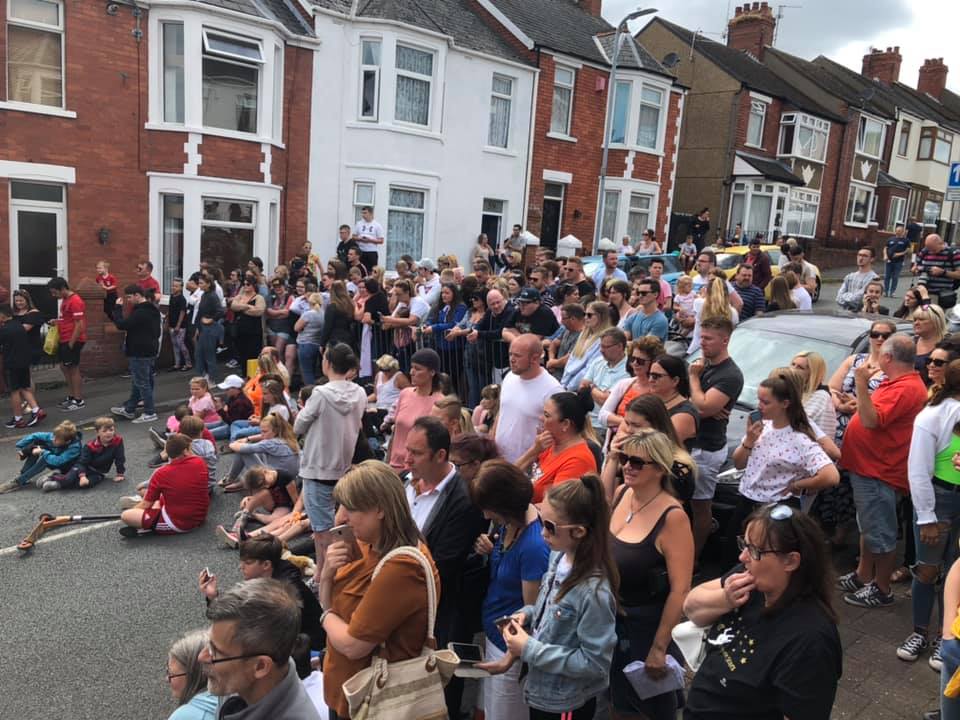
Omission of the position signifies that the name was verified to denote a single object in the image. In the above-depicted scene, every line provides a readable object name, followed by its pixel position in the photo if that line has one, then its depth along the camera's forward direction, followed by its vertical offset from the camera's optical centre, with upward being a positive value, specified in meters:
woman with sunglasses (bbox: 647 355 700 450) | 4.46 -0.82
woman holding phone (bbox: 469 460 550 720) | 3.40 -1.45
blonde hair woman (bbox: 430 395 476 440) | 4.98 -1.16
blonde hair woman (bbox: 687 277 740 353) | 6.70 -0.35
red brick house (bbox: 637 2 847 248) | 28.25 +4.95
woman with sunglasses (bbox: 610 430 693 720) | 3.31 -1.37
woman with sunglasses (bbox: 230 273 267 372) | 12.36 -1.56
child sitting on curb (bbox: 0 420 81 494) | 8.20 -2.71
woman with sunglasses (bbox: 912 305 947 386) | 6.02 -0.39
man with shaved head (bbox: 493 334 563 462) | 5.20 -1.08
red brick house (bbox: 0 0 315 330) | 13.15 +1.57
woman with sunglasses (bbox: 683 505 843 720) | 2.43 -1.25
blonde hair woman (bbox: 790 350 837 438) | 5.35 -0.91
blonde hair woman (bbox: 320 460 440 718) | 2.81 -1.37
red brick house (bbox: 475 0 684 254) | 21.03 +3.85
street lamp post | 18.23 +3.86
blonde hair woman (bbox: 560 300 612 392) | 6.68 -0.84
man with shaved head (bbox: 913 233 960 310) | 10.88 +0.16
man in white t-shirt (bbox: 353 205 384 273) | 16.45 -0.07
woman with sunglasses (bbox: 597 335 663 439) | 5.01 -0.89
